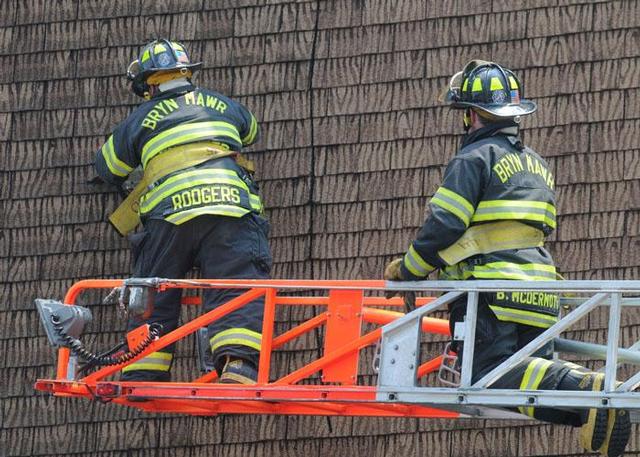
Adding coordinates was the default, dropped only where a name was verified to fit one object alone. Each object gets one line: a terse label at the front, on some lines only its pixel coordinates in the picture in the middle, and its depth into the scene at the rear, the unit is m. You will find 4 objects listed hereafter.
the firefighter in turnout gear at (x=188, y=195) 17.48
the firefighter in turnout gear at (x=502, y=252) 15.01
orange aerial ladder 14.54
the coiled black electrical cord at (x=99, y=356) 16.27
